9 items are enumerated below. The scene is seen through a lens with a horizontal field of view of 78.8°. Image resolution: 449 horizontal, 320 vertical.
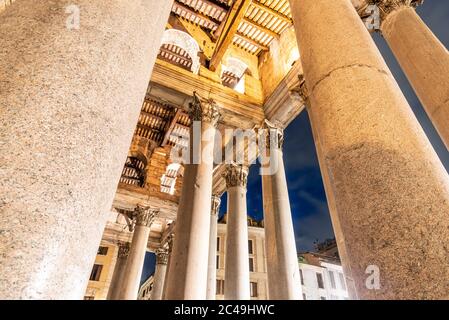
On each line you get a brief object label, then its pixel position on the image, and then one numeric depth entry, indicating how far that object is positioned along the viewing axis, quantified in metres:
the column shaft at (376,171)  1.85
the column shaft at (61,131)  1.27
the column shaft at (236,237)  10.18
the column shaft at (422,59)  5.72
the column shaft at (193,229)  6.64
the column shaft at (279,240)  8.18
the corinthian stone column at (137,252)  13.53
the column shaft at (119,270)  17.41
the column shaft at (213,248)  12.93
